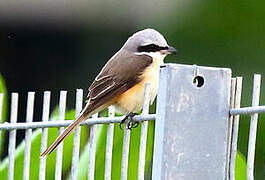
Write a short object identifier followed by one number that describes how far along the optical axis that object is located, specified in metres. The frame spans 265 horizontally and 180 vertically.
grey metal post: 5.62
